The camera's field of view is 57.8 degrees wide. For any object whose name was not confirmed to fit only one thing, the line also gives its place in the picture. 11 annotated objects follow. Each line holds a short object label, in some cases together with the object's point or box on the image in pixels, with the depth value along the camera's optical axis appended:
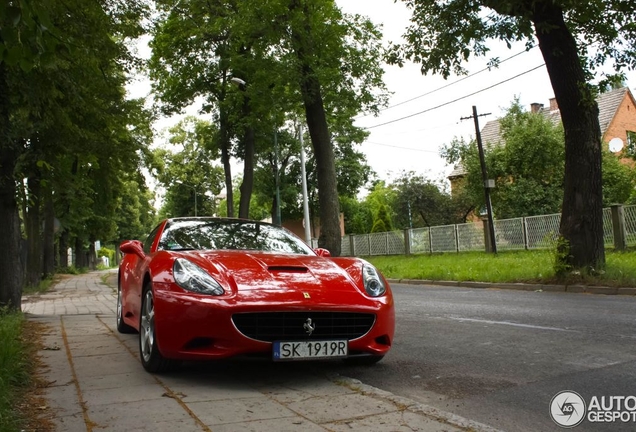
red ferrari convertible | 4.22
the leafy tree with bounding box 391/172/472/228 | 42.44
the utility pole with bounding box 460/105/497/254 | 24.75
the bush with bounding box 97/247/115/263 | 89.92
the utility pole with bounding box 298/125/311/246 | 28.05
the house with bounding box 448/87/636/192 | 44.53
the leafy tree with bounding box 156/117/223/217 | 56.66
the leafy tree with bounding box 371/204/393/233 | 49.15
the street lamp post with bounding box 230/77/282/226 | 24.99
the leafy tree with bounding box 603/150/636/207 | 30.16
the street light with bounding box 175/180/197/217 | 56.17
